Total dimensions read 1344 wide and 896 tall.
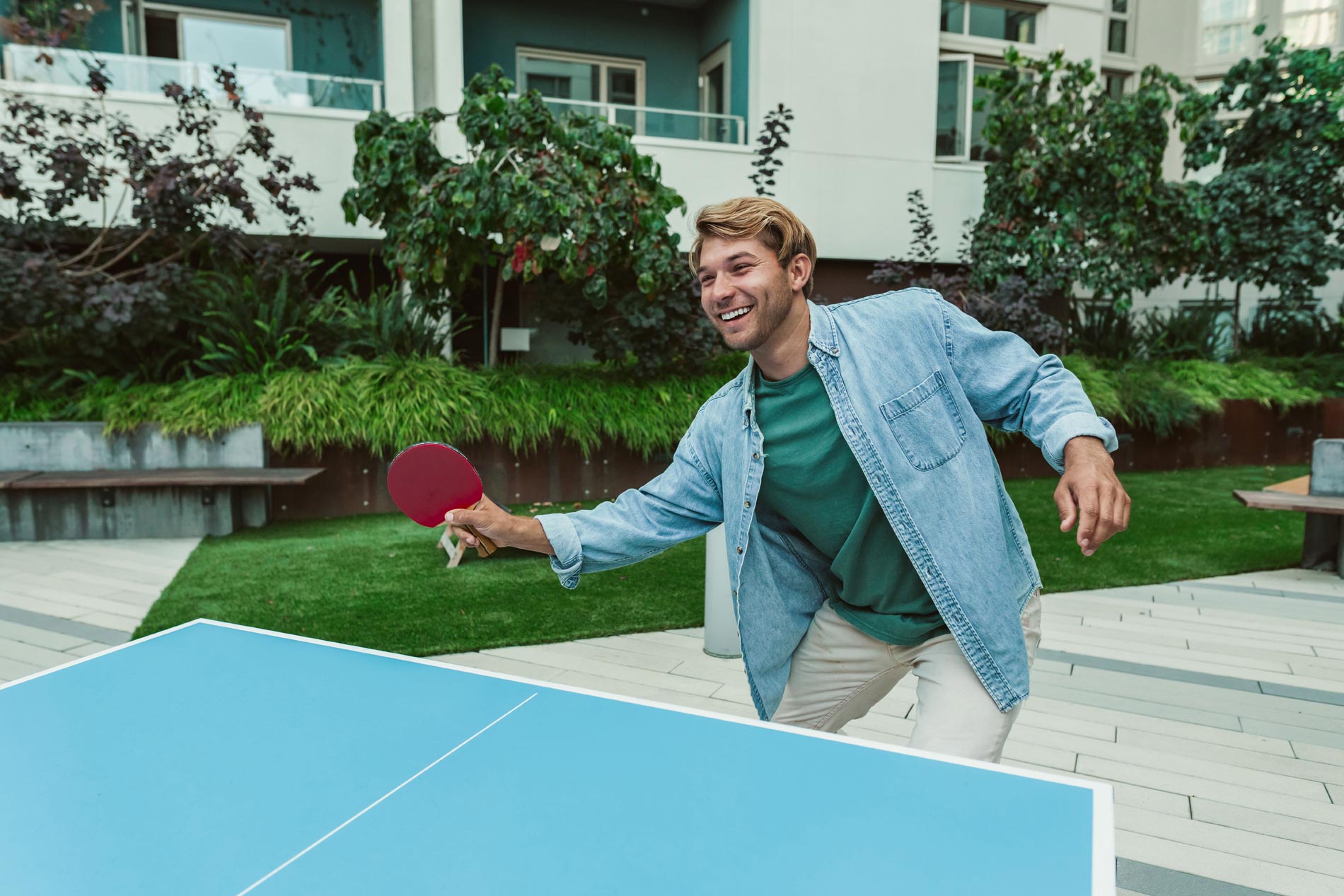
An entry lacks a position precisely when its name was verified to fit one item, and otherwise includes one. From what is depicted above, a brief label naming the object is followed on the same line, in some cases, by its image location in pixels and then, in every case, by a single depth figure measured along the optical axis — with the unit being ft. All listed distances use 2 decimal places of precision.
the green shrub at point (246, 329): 26.27
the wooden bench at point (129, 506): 23.50
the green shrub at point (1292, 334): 41.65
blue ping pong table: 4.48
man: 6.79
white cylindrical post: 14.55
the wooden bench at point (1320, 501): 19.42
